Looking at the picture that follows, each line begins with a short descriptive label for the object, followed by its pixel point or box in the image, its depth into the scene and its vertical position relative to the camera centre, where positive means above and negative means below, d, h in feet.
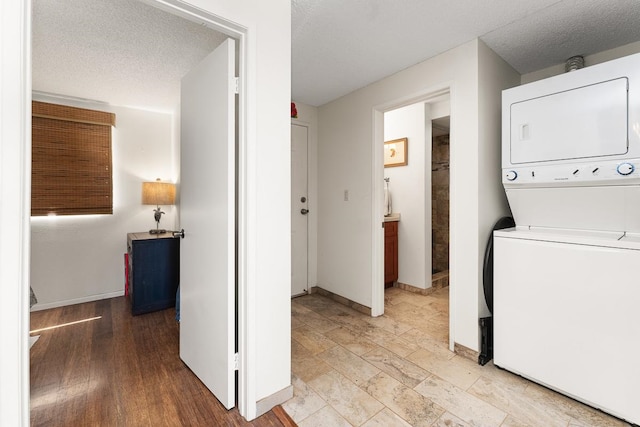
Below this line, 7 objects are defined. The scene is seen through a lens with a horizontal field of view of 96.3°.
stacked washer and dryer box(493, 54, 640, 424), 4.82 -0.48
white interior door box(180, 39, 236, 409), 4.92 -0.10
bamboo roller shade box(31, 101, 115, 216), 9.52 +1.97
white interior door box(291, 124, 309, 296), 10.96 +0.33
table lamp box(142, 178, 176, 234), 10.89 +0.84
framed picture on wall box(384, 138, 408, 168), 12.01 +2.70
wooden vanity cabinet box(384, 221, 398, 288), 11.86 -1.64
